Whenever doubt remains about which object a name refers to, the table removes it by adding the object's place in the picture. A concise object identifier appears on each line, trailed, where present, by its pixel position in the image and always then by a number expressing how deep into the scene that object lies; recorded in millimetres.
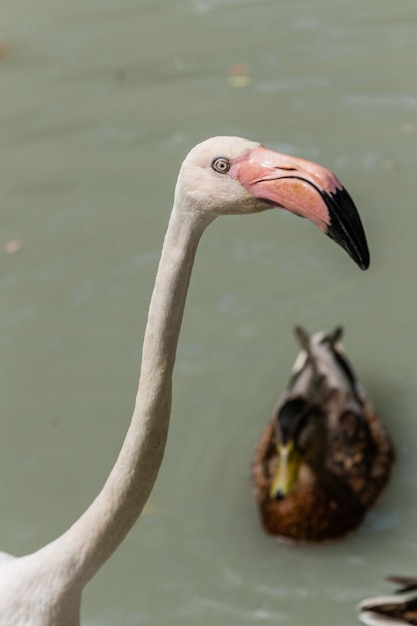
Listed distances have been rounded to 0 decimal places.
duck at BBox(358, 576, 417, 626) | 8891
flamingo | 4805
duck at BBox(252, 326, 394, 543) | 10453
